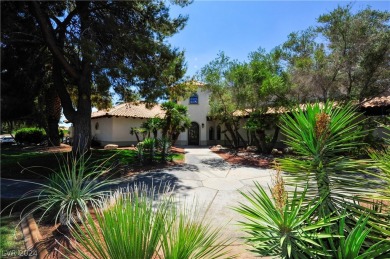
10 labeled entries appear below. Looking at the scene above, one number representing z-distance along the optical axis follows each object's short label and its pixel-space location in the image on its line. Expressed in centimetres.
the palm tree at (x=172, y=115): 1741
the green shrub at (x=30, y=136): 2836
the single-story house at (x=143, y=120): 2558
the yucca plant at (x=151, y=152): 1362
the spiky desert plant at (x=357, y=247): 170
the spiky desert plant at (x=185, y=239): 190
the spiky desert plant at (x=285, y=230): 186
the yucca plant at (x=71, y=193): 427
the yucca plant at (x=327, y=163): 215
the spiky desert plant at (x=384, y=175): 205
